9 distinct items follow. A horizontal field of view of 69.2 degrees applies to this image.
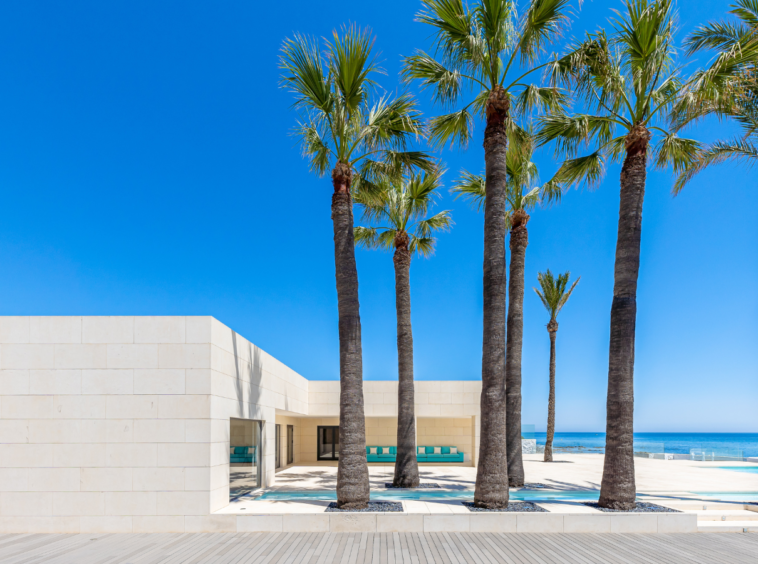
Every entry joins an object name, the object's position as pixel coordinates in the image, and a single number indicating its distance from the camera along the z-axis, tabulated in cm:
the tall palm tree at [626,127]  1051
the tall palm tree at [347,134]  1065
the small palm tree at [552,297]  2573
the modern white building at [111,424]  979
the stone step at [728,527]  988
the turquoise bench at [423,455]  2452
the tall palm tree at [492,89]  1066
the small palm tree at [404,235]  1429
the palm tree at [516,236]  1408
